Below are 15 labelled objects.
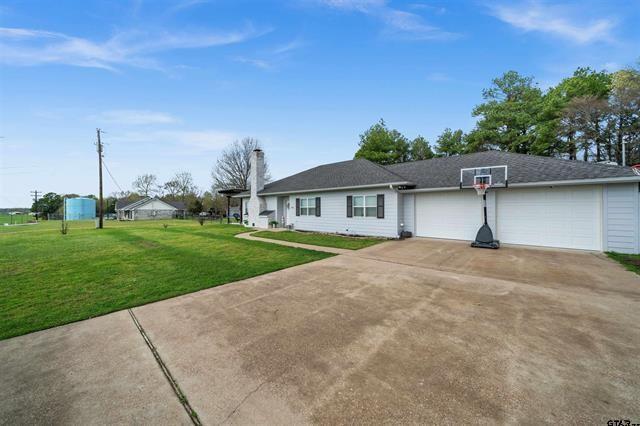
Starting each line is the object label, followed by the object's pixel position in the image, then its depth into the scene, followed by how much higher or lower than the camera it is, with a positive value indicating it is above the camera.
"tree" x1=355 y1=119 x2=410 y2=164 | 28.47 +7.69
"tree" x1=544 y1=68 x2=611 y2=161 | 17.69 +7.01
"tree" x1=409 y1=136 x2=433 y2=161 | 28.77 +7.48
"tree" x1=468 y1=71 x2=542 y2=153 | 20.88 +8.47
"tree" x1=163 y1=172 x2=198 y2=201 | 53.71 +6.22
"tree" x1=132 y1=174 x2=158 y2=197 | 53.16 +6.69
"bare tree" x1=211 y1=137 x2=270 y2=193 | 36.41 +7.65
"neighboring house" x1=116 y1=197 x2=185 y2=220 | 42.69 +0.91
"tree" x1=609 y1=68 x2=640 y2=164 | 16.16 +6.77
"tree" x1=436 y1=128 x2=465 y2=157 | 24.80 +7.15
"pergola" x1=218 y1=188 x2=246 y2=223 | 20.64 +1.91
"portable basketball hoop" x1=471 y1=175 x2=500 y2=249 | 9.05 -0.72
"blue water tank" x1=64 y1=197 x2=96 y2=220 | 50.75 +1.47
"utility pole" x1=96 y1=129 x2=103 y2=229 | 21.12 +4.92
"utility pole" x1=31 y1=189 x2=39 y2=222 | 44.26 +3.99
